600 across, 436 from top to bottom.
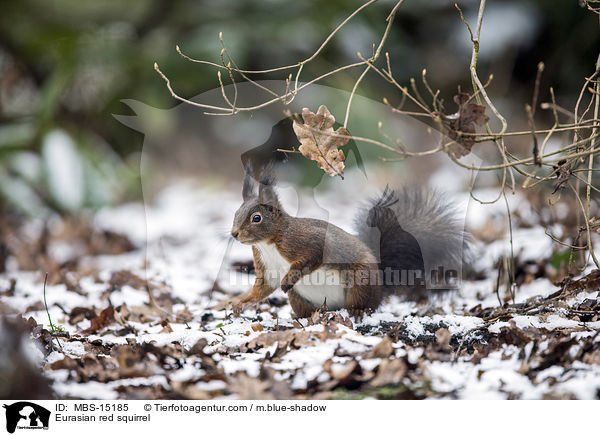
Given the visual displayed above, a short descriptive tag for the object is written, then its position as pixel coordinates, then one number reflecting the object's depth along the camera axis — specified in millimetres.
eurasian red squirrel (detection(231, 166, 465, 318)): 4903
